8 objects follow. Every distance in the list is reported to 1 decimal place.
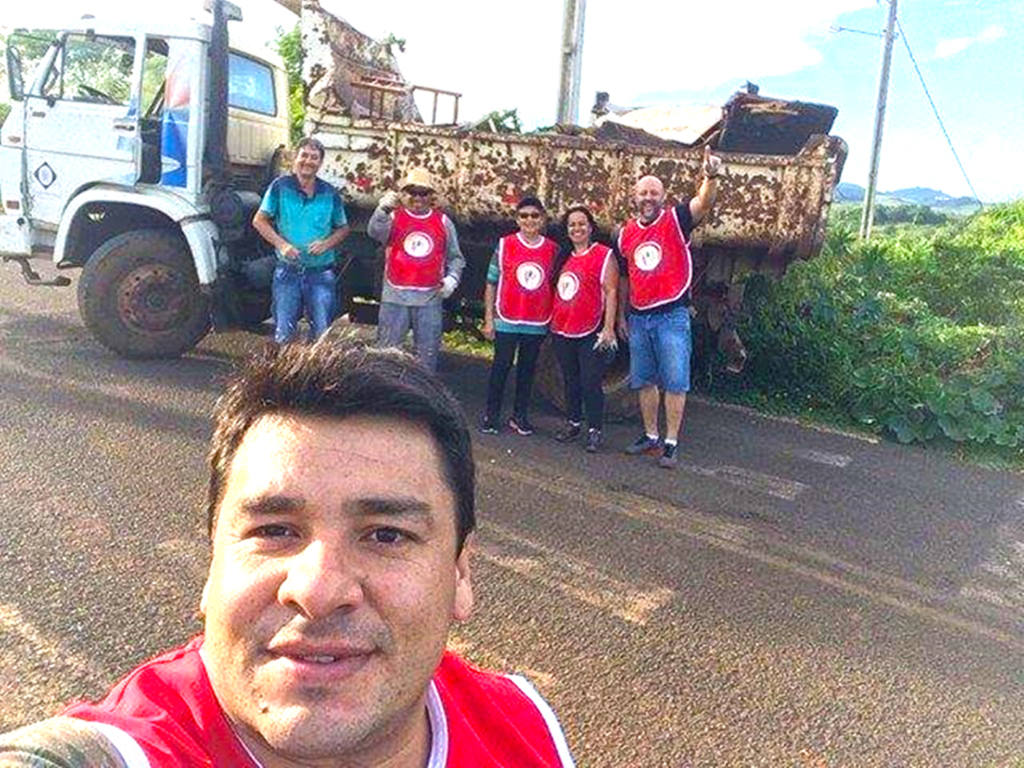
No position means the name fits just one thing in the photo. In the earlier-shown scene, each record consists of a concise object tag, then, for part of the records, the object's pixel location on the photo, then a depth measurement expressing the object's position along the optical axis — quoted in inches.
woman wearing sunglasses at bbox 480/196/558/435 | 222.1
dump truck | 235.8
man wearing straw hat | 225.8
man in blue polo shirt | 228.7
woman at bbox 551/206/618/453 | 217.9
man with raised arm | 207.9
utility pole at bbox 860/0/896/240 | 745.0
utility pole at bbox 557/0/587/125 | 384.5
